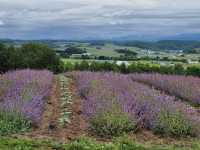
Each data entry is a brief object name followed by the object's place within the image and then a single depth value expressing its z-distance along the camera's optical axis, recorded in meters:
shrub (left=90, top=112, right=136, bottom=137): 8.31
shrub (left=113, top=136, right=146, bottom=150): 7.29
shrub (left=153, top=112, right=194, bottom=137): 8.48
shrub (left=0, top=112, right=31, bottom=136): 8.27
